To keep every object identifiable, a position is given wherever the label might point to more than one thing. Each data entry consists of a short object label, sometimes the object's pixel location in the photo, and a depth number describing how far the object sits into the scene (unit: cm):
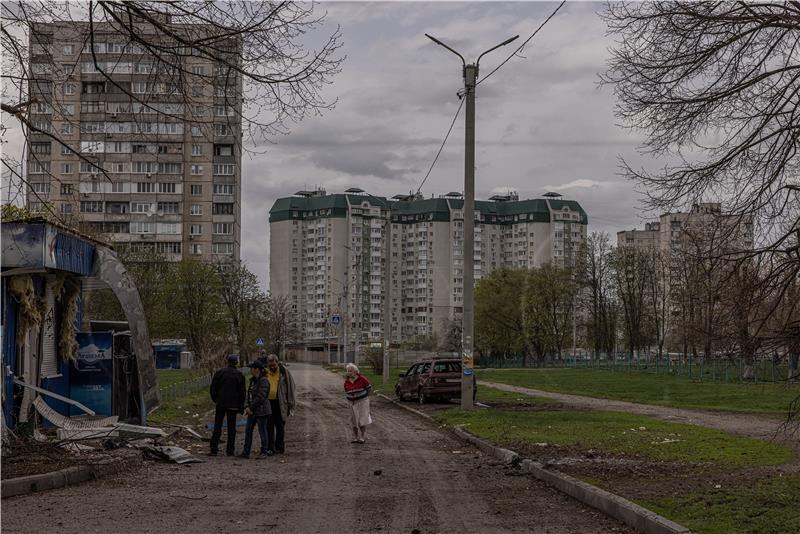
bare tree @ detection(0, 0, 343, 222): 1153
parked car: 3366
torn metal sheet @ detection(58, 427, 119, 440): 1620
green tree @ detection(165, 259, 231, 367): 6319
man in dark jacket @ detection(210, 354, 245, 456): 1711
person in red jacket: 1962
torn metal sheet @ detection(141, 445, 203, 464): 1539
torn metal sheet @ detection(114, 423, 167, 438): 1680
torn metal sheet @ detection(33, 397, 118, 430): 1706
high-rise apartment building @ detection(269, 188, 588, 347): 15512
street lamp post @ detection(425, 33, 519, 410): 2642
